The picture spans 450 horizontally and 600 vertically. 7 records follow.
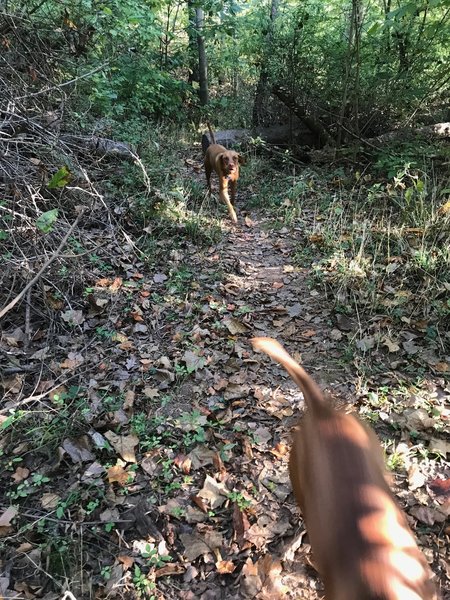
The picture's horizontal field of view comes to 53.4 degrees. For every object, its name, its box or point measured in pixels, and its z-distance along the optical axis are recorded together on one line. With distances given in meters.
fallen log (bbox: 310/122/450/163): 6.07
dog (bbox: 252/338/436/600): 1.33
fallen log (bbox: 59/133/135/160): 4.68
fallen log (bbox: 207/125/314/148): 7.87
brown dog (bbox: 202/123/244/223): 5.76
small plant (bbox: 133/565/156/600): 2.00
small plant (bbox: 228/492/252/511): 2.35
